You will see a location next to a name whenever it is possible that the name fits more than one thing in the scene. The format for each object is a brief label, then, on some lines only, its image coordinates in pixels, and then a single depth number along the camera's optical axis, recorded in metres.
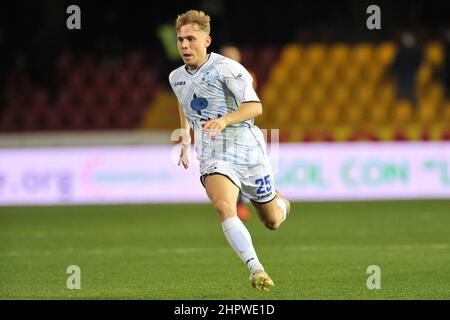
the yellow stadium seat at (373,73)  20.17
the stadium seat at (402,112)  19.25
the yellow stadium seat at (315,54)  20.59
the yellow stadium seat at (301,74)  20.46
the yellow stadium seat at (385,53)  20.39
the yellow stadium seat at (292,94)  20.20
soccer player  7.54
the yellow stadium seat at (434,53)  20.06
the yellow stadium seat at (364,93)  19.86
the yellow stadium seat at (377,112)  19.53
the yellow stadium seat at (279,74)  20.62
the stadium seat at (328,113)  19.67
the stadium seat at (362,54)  20.41
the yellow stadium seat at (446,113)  19.08
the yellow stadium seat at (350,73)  20.22
